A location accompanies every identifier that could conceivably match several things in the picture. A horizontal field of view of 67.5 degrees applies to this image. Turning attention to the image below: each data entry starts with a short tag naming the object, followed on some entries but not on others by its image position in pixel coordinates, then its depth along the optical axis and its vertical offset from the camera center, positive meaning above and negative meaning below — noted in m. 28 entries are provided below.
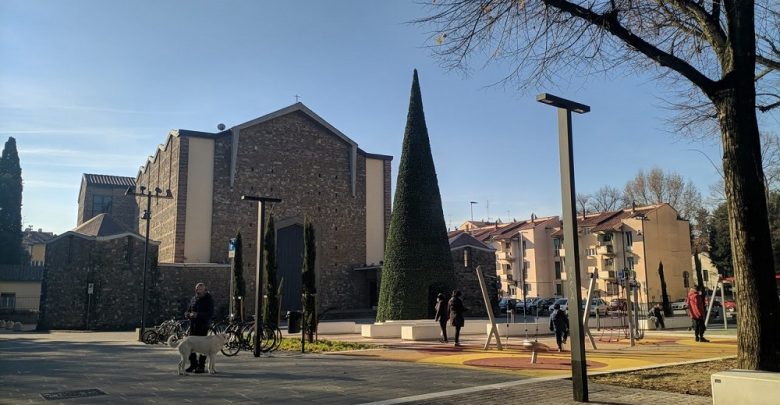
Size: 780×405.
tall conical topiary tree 22.97 +1.92
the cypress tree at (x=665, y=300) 30.92 -0.76
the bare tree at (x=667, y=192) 60.38 +9.70
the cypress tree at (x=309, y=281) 18.03 +0.23
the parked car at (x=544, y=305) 44.87 -1.42
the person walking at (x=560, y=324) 15.70 -1.01
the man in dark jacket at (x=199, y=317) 10.79 -0.51
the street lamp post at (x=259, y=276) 14.37 +0.32
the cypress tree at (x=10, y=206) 49.03 +7.07
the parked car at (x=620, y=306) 28.71 -1.03
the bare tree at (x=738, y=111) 8.42 +2.62
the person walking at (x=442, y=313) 18.09 -0.80
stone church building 35.38 +5.94
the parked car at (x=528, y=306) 46.13 -1.53
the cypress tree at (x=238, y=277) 24.73 +0.50
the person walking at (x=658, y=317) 25.97 -1.38
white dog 10.37 -1.01
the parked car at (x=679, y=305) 45.53 -1.56
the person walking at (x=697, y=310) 17.88 -0.75
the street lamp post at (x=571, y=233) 7.99 +0.76
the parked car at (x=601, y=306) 34.73 -1.26
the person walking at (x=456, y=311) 16.78 -0.68
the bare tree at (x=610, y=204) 68.88 +9.73
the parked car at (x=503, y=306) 47.78 -1.58
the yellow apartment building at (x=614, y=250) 55.22 +3.68
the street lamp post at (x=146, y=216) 21.53 +3.13
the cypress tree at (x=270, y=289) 20.84 -0.02
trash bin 21.28 -1.18
